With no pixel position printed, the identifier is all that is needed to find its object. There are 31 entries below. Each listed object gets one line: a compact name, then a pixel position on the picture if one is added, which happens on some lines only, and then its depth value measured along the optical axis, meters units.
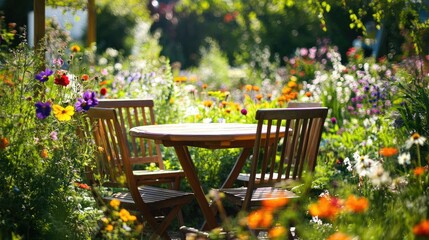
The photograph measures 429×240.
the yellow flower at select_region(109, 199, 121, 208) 3.68
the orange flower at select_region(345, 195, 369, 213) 2.97
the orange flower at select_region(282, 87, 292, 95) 7.80
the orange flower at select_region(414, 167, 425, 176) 3.41
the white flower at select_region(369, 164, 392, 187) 3.49
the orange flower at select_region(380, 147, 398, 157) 3.55
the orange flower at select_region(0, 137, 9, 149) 4.12
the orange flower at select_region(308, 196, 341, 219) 2.94
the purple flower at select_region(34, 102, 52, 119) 4.29
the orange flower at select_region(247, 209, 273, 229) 3.01
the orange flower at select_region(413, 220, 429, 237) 2.58
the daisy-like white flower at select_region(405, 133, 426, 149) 3.64
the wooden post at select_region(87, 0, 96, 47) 8.87
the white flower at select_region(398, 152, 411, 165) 3.65
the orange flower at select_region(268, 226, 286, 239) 2.89
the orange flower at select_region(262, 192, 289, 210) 4.71
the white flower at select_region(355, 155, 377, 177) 3.90
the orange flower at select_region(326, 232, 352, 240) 2.81
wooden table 4.77
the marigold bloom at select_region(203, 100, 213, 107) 7.21
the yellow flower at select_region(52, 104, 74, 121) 4.39
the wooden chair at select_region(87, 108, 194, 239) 4.75
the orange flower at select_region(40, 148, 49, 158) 4.38
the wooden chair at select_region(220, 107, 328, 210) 4.54
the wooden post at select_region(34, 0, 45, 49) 5.96
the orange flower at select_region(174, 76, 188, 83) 7.71
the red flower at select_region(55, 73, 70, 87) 4.61
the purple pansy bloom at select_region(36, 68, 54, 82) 4.55
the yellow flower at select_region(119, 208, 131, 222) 3.63
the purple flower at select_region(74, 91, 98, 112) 4.57
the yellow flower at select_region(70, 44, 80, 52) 7.22
